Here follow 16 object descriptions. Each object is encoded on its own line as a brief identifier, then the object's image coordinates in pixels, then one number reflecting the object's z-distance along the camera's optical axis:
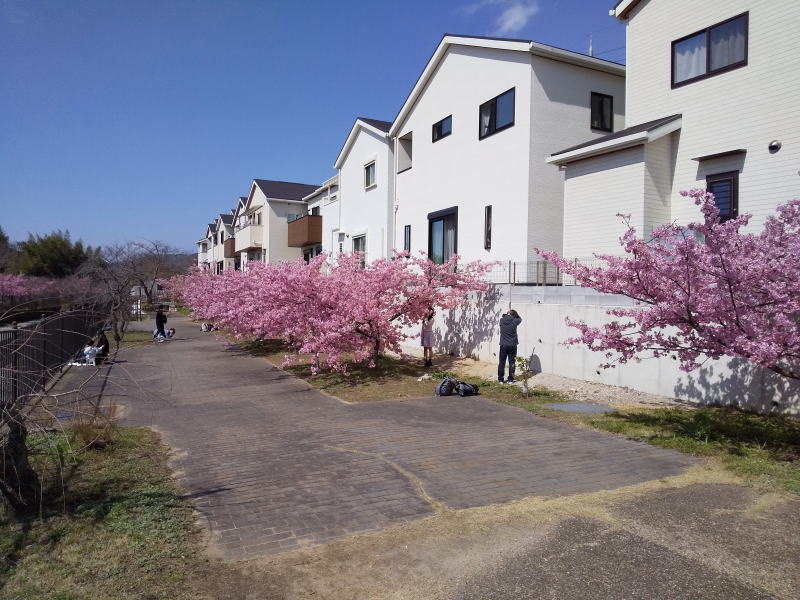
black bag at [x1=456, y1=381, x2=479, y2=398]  11.02
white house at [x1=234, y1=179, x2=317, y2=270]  37.91
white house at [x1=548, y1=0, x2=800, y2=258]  10.59
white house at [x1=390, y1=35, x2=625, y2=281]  15.00
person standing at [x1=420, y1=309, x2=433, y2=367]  14.37
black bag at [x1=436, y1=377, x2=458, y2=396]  11.01
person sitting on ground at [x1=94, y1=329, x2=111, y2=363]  15.02
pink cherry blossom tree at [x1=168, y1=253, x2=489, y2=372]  12.65
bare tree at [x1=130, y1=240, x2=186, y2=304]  39.40
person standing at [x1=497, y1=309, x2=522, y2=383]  12.04
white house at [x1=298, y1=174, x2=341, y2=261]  28.27
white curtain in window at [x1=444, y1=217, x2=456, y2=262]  18.09
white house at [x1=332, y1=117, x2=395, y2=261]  22.31
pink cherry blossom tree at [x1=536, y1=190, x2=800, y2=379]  5.93
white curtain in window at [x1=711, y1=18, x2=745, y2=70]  11.33
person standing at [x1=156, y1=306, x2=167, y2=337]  23.77
